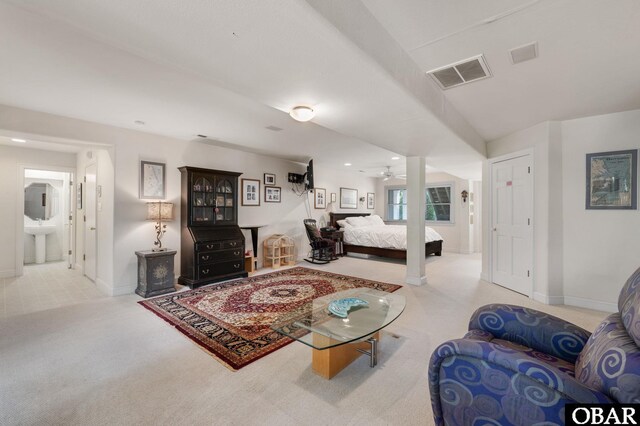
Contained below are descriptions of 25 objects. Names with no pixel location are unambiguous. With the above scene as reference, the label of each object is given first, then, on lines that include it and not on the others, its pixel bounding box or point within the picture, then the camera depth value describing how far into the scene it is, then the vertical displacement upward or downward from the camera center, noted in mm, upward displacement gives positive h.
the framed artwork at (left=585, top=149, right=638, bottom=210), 3201 +411
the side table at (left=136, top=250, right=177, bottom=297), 3812 -865
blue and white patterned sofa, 921 -612
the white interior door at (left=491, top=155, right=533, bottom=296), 3896 -154
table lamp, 4012 -32
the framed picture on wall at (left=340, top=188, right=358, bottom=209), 8141 +452
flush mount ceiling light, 2412 +886
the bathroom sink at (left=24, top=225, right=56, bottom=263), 5949 -567
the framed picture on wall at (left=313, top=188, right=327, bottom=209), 7207 +388
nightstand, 7125 -626
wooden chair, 6426 -768
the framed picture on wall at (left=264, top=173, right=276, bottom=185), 5902 +737
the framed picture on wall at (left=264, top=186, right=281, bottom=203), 5922 +408
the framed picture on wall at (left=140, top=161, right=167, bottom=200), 4133 +483
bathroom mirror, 6289 +234
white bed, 6398 -605
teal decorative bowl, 2234 -789
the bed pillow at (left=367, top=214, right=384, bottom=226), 8255 -215
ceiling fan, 7656 +1145
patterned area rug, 2432 -1148
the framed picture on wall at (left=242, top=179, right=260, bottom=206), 5496 +414
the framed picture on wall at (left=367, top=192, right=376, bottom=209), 9367 +449
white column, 4523 -126
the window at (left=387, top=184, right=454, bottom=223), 8438 +322
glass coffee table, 1899 -841
